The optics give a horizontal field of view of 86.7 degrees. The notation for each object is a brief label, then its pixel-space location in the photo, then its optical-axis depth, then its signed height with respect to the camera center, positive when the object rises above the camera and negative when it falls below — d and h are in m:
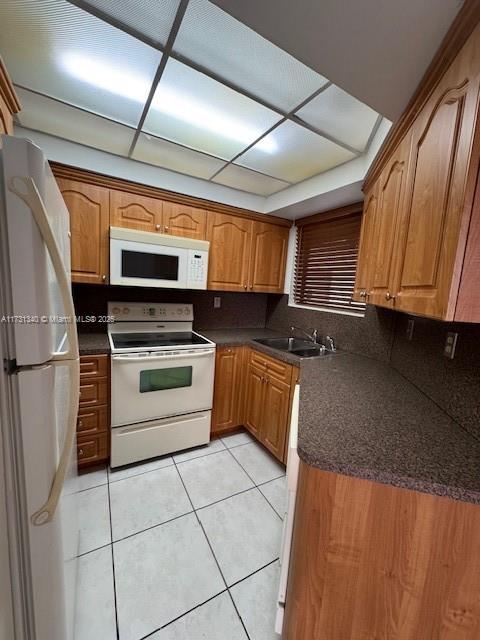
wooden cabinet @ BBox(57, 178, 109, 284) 1.84 +0.38
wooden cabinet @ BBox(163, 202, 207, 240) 2.14 +0.57
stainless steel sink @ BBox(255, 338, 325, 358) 2.35 -0.52
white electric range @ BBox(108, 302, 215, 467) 1.87 -0.78
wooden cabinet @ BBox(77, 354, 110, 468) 1.80 -0.94
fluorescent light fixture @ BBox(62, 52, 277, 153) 1.16 +0.96
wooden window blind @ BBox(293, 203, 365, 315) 2.23 +0.33
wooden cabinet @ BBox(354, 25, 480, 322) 0.71 +0.32
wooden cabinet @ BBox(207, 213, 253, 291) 2.36 +0.36
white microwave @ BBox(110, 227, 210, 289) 1.93 +0.20
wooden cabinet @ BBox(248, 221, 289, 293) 2.60 +0.35
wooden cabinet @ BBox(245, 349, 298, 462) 1.98 -0.92
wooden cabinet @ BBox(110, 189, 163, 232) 1.96 +0.57
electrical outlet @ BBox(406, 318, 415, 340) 1.49 -0.17
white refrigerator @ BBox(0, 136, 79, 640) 0.63 -0.33
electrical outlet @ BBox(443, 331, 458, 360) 1.09 -0.19
